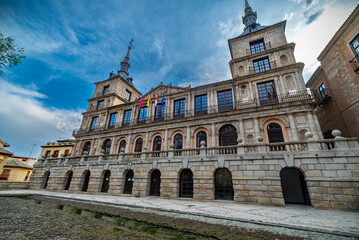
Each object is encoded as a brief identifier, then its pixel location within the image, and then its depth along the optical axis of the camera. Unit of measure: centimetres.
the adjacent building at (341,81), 1267
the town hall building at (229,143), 882
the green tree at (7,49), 972
